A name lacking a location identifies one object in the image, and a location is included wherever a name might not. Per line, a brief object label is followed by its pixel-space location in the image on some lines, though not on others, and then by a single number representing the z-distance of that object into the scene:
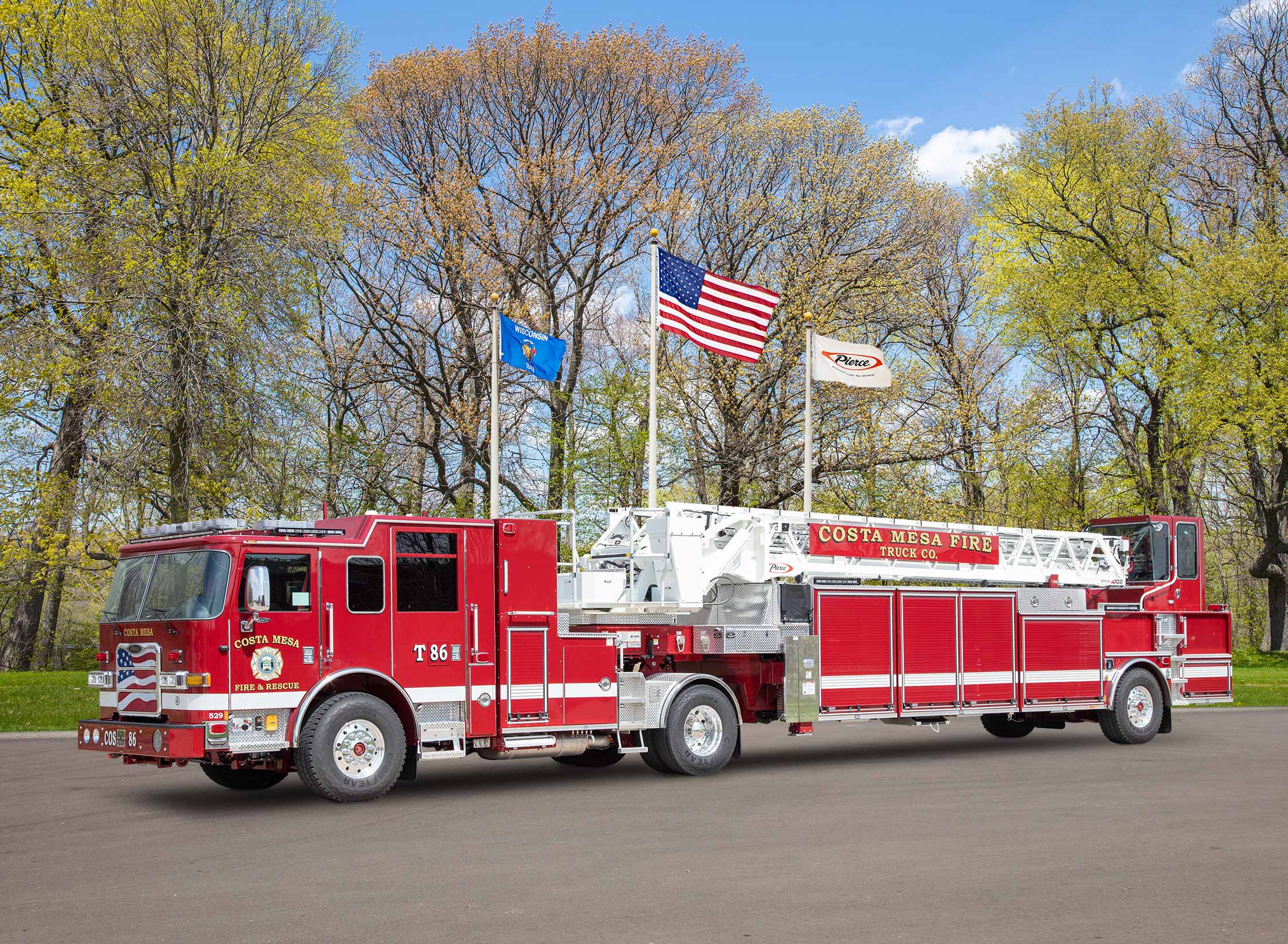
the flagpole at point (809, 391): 18.14
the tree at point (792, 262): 33.69
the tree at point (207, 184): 25.19
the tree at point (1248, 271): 33.78
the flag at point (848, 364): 19.30
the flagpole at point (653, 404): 17.80
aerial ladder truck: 11.81
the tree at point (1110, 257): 36.62
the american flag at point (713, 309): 19.64
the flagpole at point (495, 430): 17.89
